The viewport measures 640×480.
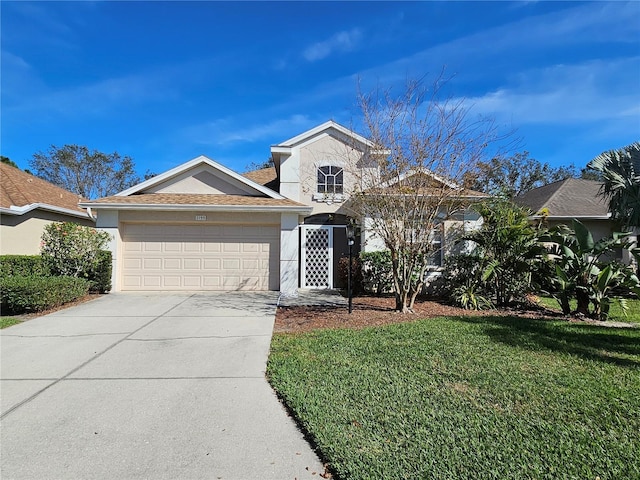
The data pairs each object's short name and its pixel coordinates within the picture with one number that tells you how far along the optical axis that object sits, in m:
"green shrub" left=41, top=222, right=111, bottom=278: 9.86
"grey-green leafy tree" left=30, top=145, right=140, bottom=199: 33.47
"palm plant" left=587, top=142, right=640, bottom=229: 7.88
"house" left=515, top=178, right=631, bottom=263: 14.34
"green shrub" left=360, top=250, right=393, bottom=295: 11.24
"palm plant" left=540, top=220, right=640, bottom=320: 7.64
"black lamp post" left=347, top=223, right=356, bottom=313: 8.13
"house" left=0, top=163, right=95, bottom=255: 12.69
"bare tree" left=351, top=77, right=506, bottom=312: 7.77
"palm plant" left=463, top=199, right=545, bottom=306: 8.86
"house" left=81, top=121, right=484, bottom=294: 11.35
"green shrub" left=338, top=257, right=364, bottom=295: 11.59
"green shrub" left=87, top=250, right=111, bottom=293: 10.63
